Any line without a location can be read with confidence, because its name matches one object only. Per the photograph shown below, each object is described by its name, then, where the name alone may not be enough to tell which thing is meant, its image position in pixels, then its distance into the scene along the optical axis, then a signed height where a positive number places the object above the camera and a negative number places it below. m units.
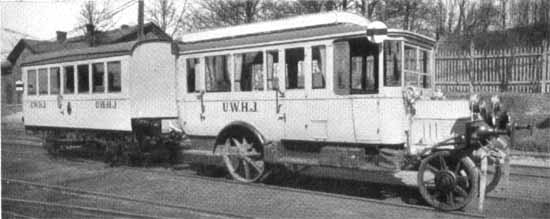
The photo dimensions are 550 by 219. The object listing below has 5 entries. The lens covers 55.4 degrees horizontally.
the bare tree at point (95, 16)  28.38 +4.81
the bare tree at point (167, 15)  32.21 +5.51
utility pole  19.58 +3.36
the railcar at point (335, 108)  7.38 -0.11
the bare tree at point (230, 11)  23.88 +4.17
